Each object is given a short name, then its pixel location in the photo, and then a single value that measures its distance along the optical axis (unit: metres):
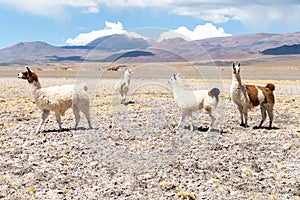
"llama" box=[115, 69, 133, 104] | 20.05
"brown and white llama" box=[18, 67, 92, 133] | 12.71
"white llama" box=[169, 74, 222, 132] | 12.94
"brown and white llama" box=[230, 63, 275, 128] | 13.82
